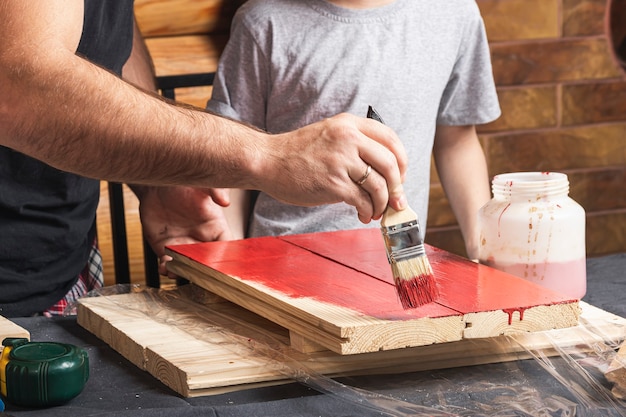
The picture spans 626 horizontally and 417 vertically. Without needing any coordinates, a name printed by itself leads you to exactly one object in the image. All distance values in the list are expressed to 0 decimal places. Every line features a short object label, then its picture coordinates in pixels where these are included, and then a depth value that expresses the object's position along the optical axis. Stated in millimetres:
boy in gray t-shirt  2403
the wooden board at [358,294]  1741
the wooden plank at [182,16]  2784
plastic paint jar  1909
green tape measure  1707
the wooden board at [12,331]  1847
